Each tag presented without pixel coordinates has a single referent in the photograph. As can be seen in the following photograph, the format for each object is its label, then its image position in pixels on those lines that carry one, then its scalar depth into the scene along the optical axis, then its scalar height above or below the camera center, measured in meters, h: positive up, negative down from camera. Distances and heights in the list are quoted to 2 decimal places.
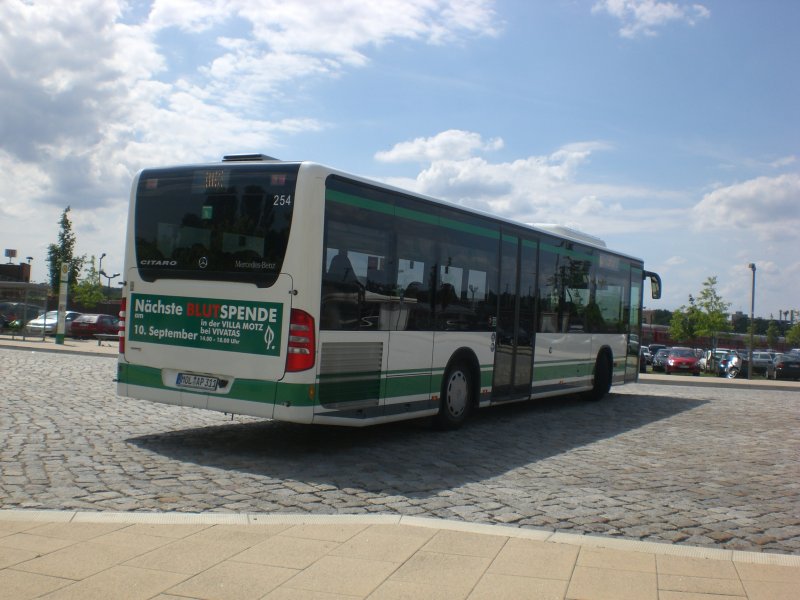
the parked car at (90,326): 45.34 -1.40
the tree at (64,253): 66.88 +3.56
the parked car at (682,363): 45.72 -1.76
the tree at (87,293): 63.66 +0.46
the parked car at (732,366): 41.56 -1.69
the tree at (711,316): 55.88 +1.07
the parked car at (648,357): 55.68 -1.89
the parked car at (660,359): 50.25 -1.81
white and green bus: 8.86 +0.16
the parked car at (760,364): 46.28 -1.61
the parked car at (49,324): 37.66 -1.33
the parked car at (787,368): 41.38 -1.59
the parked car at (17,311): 36.76 -0.72
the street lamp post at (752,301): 34.75 +1.34
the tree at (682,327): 63.25 +0.26
